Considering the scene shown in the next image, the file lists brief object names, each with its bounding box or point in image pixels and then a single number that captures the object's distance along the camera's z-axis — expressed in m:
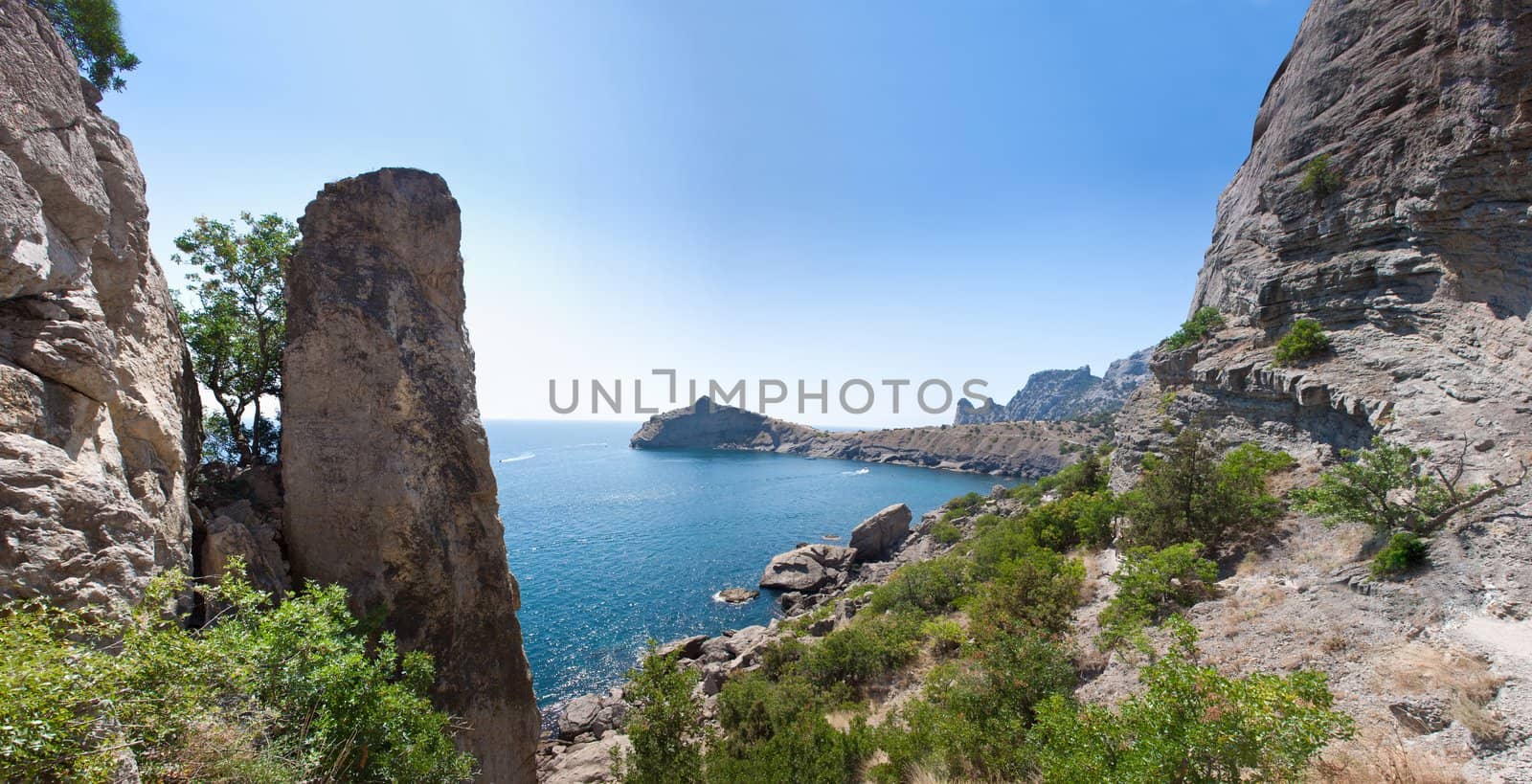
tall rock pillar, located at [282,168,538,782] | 11.46
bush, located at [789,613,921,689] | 20.86
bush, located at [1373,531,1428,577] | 11.59
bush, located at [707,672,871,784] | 11.50
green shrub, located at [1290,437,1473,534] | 12.50
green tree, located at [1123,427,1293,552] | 17.88
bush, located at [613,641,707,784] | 11.19
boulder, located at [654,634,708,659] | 29.81
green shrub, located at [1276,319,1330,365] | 20.30
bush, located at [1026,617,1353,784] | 5.55
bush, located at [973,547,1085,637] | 16.55
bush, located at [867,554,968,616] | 26.59
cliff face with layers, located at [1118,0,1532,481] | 15.48
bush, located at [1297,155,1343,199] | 21.85
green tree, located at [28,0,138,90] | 11.48
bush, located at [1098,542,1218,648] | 15.40
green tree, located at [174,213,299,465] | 13.20
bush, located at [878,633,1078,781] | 10.77
